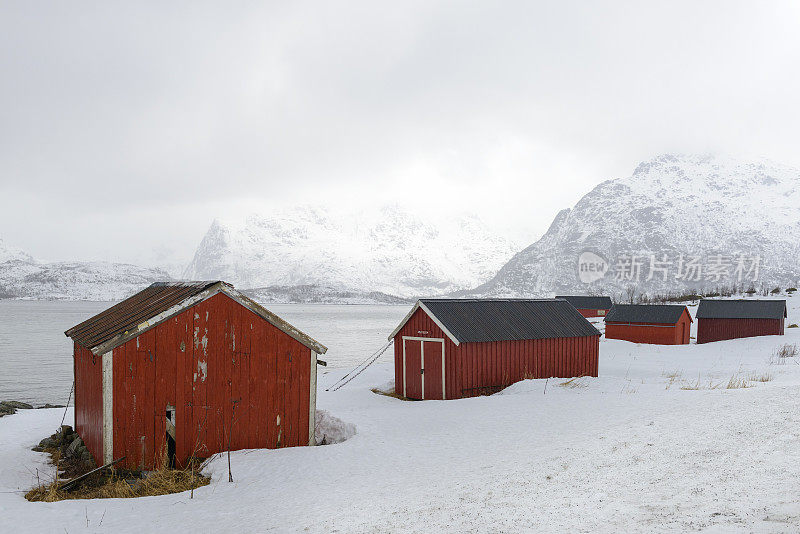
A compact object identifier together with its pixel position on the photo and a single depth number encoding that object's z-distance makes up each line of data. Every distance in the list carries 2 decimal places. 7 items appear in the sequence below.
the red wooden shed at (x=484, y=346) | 22.06
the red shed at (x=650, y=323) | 45.16
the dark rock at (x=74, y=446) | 15.05
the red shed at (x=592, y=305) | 89.50
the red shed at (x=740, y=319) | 43.94
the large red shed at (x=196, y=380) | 12.57
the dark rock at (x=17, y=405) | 26.72
